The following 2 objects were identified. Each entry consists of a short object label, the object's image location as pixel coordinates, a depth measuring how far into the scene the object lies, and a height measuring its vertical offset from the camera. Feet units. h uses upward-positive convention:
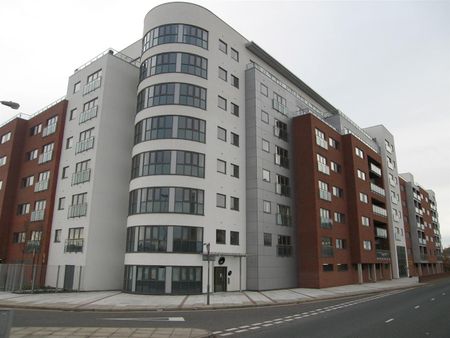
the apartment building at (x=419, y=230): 242.37 +20.94
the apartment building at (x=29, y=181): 120.57 +27.51
